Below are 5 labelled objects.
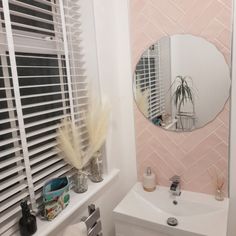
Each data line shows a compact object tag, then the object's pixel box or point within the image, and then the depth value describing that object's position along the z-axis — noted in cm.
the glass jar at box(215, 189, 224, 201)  137
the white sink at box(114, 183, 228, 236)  115
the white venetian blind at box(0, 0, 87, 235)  96
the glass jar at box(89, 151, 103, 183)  138
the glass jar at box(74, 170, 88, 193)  127
